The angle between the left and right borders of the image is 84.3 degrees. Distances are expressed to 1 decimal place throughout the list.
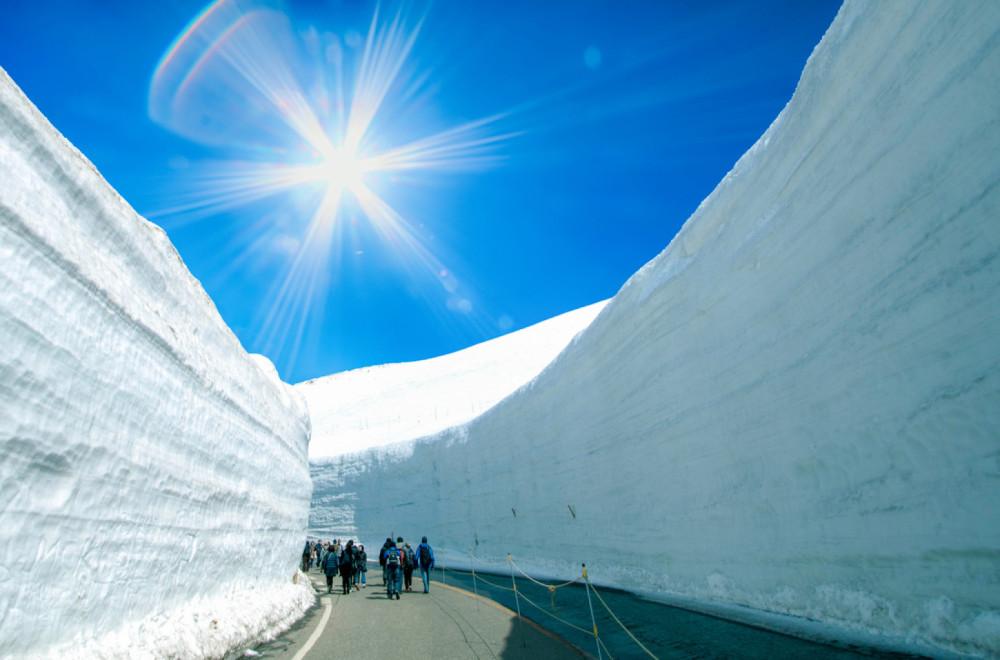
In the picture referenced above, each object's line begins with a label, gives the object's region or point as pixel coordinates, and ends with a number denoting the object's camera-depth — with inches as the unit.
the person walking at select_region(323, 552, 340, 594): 516.7
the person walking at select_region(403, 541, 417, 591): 494.3
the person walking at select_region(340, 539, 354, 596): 499.5
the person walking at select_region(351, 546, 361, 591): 542.7
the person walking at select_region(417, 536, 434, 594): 480.1
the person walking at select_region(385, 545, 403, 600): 438.9
